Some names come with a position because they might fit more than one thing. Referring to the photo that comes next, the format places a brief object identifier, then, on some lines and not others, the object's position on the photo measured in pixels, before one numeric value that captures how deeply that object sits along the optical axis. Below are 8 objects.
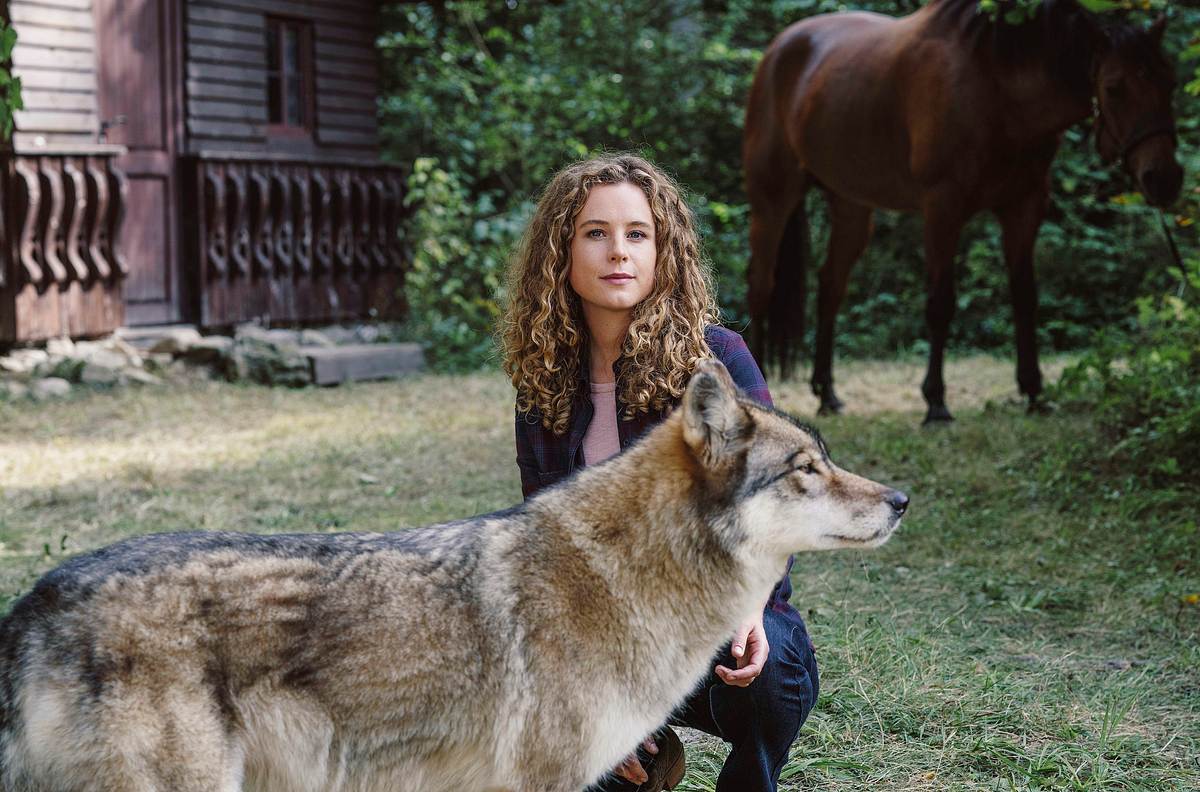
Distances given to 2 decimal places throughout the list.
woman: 2.98
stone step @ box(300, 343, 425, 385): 10.88
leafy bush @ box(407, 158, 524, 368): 12.81
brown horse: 7.36
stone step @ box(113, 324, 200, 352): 11.21
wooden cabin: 10.50
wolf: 2.12
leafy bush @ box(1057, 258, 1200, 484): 6.05
